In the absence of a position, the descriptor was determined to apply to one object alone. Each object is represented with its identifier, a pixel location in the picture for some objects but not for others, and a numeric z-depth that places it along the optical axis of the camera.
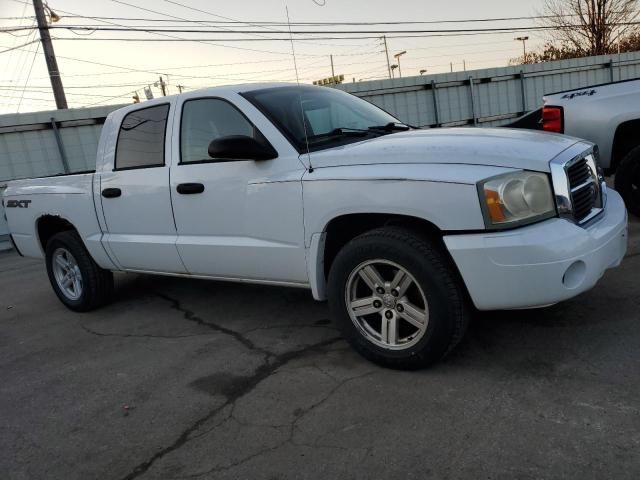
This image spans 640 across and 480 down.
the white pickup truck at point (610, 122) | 5.63
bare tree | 29.38
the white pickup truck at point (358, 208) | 2.83
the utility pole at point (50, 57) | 19.02
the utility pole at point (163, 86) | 50.34
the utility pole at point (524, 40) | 33.69
